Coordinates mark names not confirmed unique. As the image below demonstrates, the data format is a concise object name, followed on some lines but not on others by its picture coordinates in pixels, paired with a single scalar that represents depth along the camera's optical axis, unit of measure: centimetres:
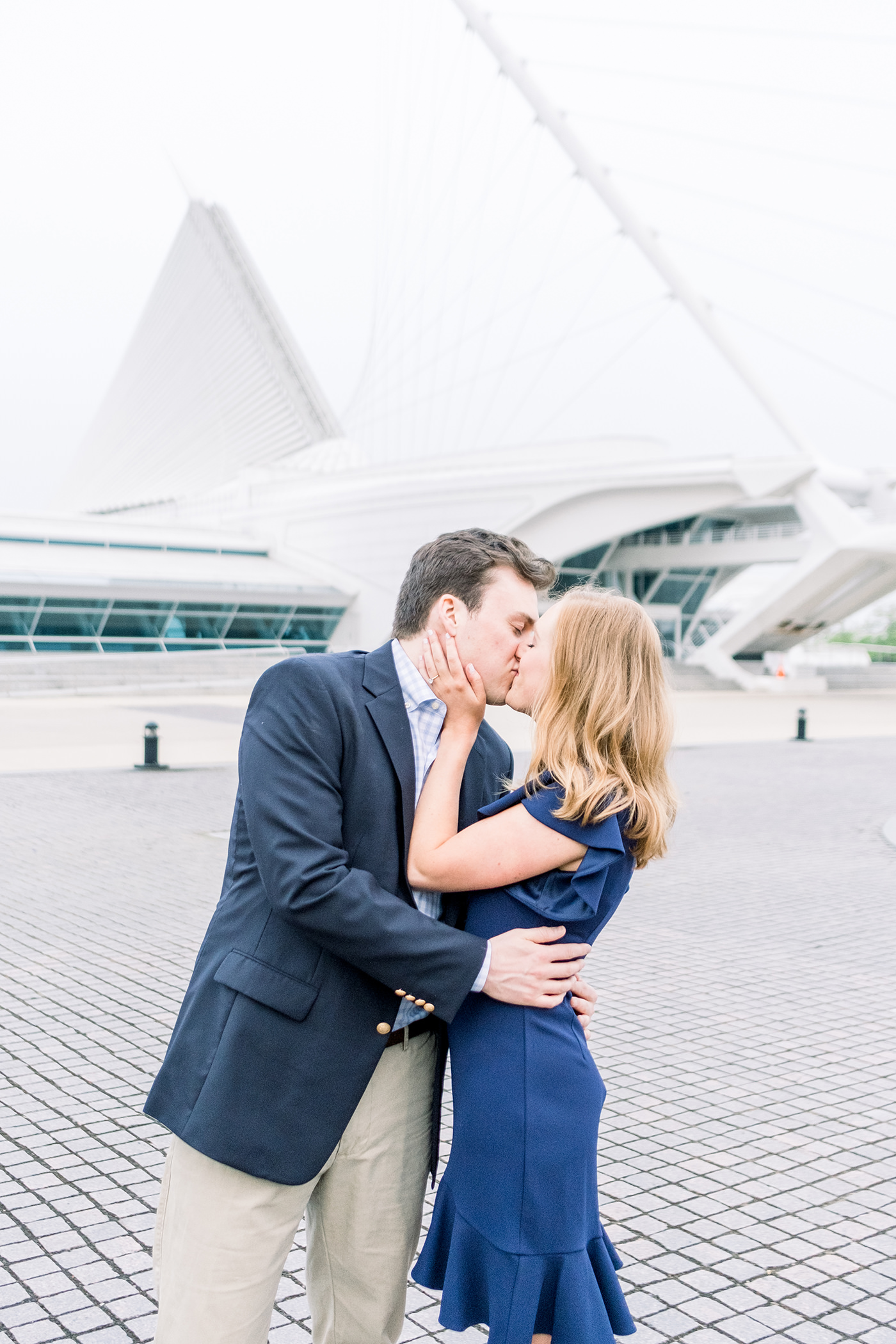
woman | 195
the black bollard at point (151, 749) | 1420
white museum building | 3897
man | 185
